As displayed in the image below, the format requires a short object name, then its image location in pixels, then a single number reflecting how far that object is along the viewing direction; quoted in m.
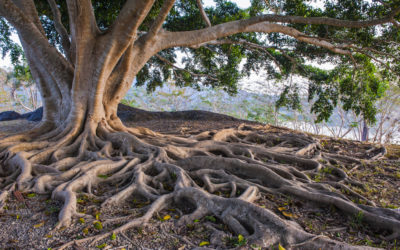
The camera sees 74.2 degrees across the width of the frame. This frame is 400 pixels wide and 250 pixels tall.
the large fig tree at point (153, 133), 3.31
